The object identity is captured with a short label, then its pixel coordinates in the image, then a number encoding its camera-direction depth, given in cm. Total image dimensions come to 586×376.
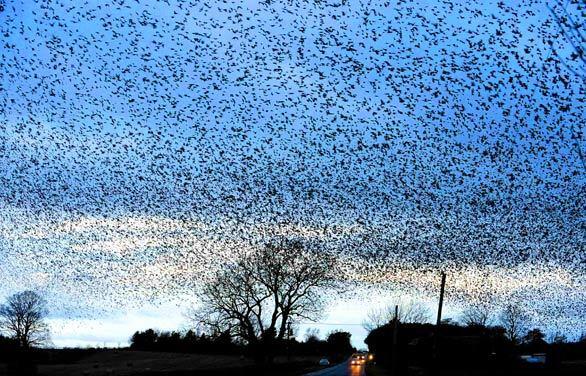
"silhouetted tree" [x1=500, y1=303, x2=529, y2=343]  14298
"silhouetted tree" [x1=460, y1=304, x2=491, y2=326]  14860
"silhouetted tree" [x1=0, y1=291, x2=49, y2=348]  12850
